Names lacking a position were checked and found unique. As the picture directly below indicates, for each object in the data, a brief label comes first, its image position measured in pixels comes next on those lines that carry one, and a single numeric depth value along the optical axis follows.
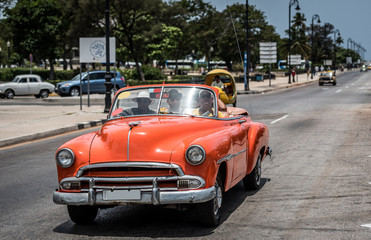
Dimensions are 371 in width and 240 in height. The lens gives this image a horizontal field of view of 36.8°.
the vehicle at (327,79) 60.28
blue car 39.12
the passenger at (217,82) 20.38
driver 6.91
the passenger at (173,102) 6.81
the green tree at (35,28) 58.91
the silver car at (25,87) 38.78
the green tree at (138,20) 54.56
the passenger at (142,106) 6.87
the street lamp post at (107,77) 23.34
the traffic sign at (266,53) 51.78
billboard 24.34
